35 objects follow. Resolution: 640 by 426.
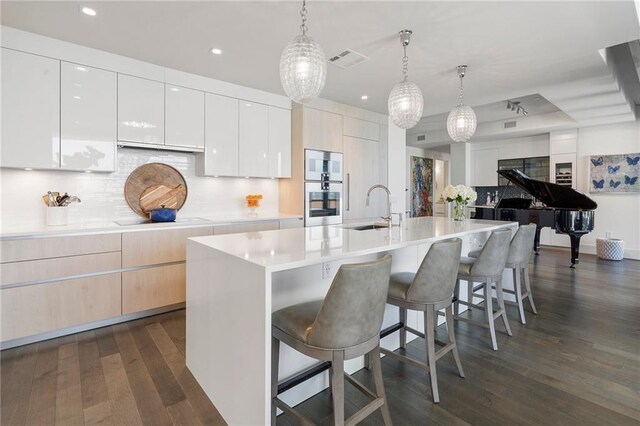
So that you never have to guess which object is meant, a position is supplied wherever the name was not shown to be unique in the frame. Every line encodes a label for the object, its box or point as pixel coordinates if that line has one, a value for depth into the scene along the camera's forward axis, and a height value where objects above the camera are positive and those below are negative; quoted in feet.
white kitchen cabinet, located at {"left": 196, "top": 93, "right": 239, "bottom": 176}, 12.73 +2.79
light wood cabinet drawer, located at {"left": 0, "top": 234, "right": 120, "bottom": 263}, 8.22 -1.14
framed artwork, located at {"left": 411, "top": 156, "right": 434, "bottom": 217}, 30.89 +2.23
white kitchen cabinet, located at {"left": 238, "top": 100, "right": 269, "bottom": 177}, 13.74 +2.98
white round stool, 19.13 -2.28
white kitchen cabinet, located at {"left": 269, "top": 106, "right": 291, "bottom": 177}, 14.71 +3.05
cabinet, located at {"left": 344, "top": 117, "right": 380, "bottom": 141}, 16.67 +4.30
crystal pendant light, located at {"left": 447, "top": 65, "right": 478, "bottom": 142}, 11.53 +3.17
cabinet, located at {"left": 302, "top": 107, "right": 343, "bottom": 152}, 14.96 +3.77
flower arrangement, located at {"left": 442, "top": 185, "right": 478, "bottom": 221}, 11.61 +0.45
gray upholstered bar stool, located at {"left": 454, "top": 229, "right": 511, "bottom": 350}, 8.26 -1.53
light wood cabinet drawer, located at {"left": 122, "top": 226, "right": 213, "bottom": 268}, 10.02 -1.30
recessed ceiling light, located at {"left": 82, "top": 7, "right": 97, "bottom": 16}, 8.04 +4.93
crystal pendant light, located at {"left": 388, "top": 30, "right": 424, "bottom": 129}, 9.26 +3.12
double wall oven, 15.02 +0.99
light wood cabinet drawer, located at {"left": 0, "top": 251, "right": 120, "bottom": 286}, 8.23 -1.72
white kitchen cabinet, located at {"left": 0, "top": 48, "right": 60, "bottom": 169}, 8.89 +2.70
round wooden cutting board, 11.87 +0.73
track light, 18.54 +6.14
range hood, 10.94 +2.16
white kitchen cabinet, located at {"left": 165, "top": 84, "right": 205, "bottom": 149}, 11.71 +3.37
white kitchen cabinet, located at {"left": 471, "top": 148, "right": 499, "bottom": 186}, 26.27 +3.59
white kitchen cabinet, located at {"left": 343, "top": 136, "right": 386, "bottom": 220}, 16.67 +1.71
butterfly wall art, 19.84 +2.40
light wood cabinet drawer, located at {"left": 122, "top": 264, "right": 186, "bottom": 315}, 10.05 -2.66
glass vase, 11.77 -0.06
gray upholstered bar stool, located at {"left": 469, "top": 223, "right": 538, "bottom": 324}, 9.80 -1.37
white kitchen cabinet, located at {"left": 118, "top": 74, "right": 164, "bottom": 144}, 10.73 +3.31
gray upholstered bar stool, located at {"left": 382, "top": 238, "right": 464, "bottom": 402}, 6.23 -1.64
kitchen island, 4.75 -1.59
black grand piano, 16.84 -0.04
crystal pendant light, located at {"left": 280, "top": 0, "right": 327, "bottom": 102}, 6.77 +3.02
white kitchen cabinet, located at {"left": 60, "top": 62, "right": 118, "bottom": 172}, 9.74 +2.76
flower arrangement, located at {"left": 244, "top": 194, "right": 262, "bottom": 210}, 14.73 +0.33
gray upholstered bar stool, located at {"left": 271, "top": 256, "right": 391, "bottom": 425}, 4.42 -1.73
